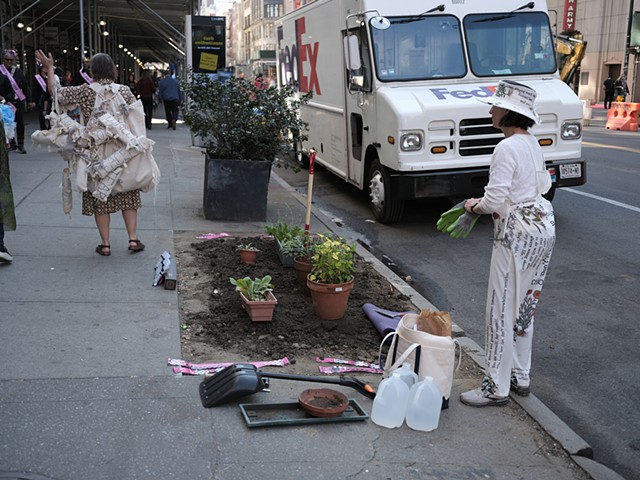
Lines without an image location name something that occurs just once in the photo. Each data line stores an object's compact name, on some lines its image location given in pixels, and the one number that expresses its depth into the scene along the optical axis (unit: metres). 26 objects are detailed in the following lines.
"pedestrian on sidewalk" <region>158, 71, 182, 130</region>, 22.05
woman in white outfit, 4.21
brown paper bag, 4.38
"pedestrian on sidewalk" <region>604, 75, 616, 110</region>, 39.72
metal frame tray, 3.90
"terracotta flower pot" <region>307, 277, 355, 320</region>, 5.51
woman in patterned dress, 6.65
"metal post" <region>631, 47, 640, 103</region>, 44.28
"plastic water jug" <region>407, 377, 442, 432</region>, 4.00
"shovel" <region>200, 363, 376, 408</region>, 4.08
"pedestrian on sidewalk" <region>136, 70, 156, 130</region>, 23.36
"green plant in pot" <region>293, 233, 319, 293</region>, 6.30
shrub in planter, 8.98
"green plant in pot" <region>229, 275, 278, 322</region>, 5.38
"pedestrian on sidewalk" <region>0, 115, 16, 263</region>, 6.47
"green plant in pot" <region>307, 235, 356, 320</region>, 5.54
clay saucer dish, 3.99
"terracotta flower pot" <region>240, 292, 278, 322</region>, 5.36
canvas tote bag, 4.22
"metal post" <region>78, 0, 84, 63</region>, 19.38
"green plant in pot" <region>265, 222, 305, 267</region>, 6.89
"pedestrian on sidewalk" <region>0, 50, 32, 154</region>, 13.45
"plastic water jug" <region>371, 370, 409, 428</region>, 4.02
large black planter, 8.98
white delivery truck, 9.06
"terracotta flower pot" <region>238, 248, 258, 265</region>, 6.98
